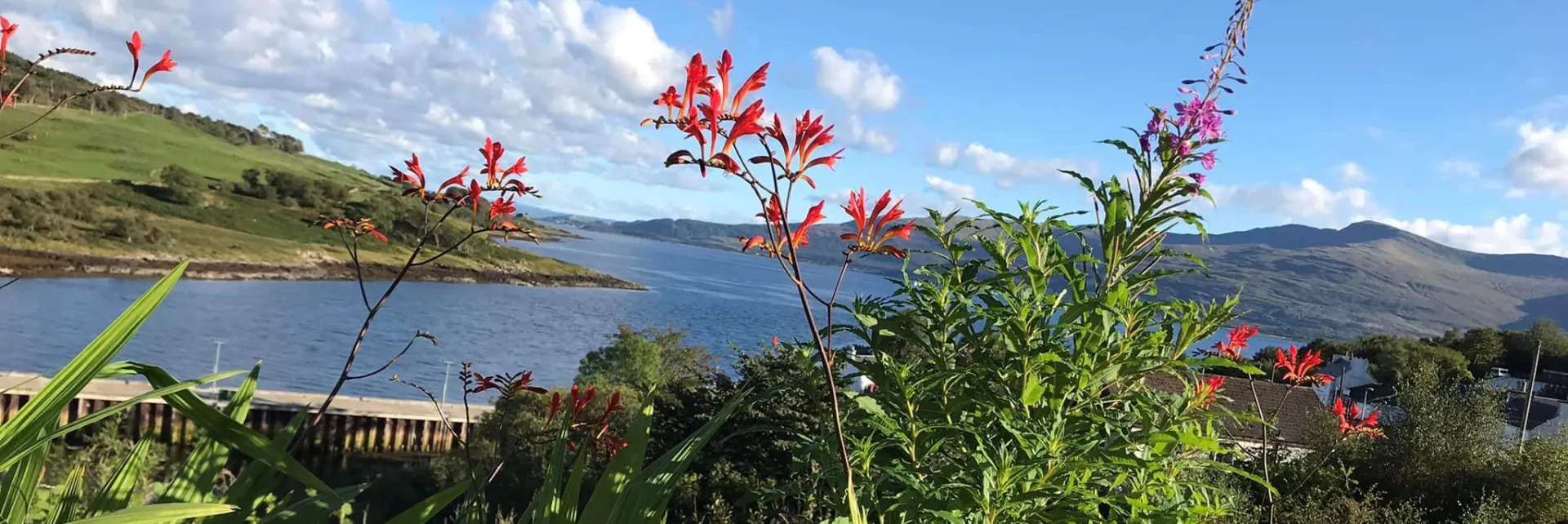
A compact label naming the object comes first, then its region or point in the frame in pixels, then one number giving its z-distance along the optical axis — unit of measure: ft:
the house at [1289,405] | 51.44
